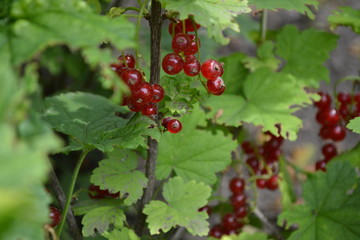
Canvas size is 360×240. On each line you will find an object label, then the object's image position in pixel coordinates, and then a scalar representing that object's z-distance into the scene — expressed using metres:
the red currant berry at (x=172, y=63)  0.52
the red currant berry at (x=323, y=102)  0.64
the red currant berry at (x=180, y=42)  0.52
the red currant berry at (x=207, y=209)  0.62
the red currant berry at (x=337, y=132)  0.64
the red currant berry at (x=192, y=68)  0.52
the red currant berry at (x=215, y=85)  0.53
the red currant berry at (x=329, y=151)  0.65
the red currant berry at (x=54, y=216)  0.54
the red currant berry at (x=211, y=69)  0.53
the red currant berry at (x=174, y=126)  0.53
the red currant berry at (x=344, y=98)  0.64
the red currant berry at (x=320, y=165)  0.64
